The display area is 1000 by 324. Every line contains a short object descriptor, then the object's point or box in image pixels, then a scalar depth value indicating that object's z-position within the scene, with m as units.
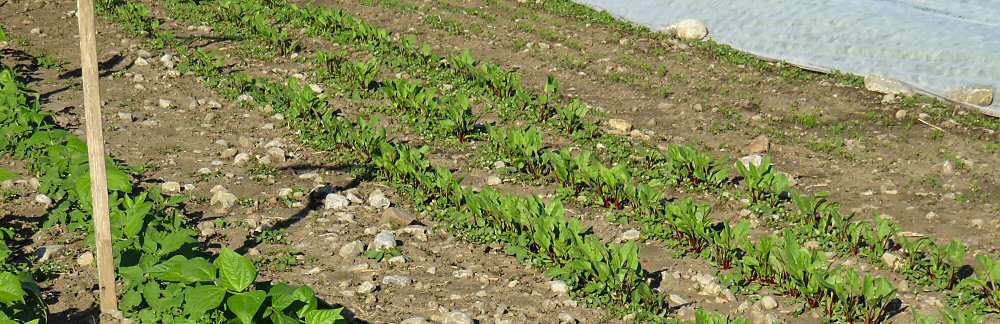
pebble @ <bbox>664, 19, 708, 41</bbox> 13.26
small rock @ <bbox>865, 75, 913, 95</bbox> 10.78
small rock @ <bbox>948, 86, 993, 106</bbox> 10.33
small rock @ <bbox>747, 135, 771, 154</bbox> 9.23
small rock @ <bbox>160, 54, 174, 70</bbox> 11.88
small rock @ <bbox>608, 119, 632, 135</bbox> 9.85
